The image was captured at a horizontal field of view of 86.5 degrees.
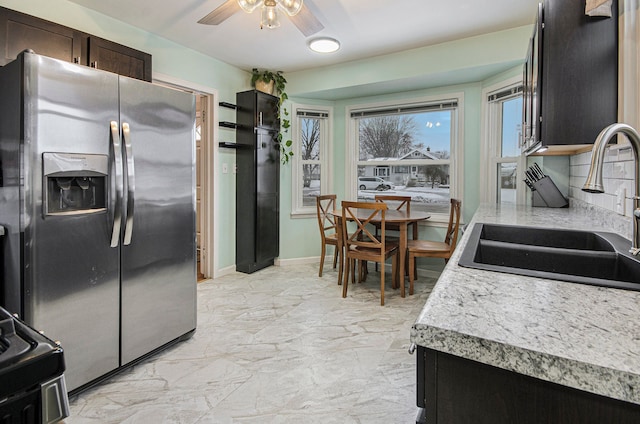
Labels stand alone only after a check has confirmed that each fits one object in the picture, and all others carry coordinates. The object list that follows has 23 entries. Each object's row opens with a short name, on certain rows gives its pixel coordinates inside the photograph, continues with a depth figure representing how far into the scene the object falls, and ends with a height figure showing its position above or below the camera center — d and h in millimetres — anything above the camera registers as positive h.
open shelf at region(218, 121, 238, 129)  3981 +1004
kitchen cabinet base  478 -291
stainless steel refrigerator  1599 +3
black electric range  714 -372
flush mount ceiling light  3172 +1562
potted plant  4242 +1499
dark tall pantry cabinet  4078 +398
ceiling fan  2056 +1266
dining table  3326 -120
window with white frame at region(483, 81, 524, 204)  3449 +672
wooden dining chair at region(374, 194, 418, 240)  3988 +74
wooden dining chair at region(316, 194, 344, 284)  3781 -229
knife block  2896 +134
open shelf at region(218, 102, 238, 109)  3987 +1235
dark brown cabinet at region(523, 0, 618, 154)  1564 +650
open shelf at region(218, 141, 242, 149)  3967 +761
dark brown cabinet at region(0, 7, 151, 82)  2107 +1147
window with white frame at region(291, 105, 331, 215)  4637 +691
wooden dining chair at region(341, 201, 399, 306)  3174 -392
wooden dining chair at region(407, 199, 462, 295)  3373 -398
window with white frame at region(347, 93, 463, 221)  4039 +748
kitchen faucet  851 +127
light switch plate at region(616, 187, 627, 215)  1534 +43
